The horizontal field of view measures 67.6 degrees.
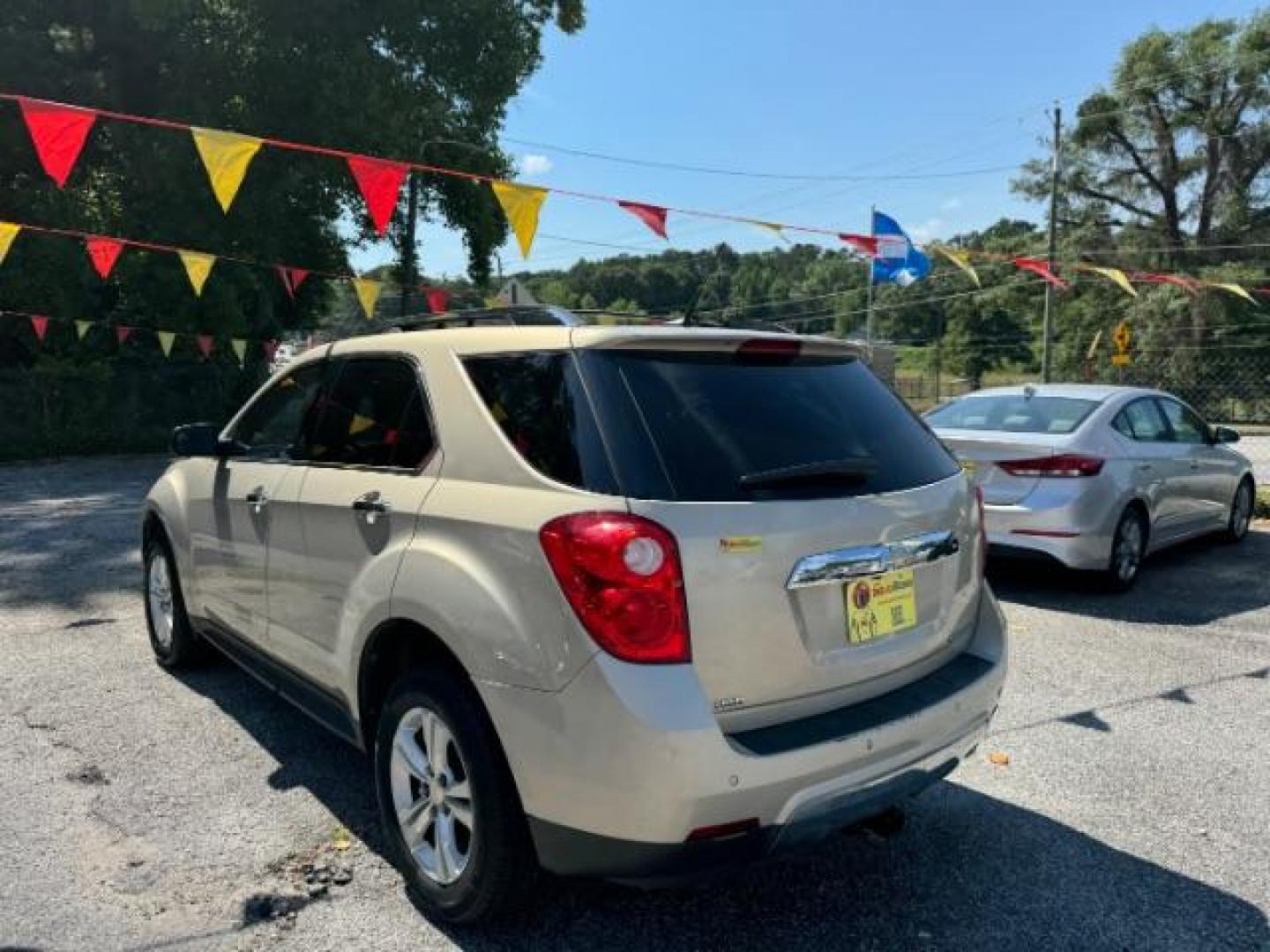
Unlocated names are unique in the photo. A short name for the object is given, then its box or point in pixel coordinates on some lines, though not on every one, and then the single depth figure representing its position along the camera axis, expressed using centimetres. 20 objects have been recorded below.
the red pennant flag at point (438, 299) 1695
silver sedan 653
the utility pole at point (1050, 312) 3362
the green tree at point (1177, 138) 4204
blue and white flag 1321
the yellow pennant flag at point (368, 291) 1555
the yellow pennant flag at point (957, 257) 1260
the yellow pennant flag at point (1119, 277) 1324
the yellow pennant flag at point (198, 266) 1290
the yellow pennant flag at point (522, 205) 882
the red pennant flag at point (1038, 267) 1292
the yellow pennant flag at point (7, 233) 1042
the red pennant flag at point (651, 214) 983
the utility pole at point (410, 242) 2308
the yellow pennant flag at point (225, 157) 745
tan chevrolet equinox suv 227
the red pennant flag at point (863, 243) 1162
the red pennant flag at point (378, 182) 837
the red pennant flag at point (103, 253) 1410
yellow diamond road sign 3094
